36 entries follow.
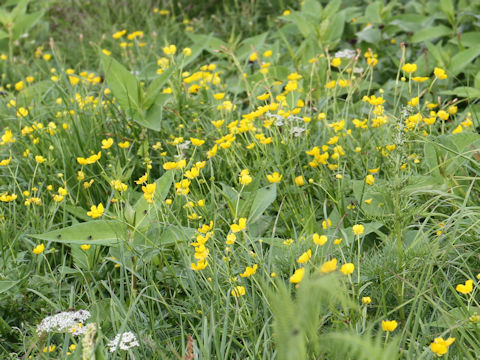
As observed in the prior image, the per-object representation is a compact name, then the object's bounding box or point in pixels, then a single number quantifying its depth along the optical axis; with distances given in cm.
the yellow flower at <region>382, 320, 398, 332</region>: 290
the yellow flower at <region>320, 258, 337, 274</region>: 250
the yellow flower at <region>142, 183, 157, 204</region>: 365
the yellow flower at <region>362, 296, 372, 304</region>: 318
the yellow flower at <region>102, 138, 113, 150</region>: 461
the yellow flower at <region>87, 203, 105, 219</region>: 370
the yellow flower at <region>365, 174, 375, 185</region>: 407
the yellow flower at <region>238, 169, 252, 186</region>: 383
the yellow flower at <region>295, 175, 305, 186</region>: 436
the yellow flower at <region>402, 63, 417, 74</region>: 450
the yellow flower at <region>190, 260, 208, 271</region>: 331
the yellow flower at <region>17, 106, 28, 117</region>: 540
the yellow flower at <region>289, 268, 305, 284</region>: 293
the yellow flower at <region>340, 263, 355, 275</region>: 287
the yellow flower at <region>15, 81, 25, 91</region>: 647
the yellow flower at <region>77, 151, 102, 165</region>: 423
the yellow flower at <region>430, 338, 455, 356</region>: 269
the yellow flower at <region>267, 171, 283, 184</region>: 415
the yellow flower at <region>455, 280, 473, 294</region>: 301
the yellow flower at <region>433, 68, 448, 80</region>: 445
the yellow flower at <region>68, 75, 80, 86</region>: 617
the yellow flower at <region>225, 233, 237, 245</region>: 340
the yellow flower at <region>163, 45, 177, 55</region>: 554
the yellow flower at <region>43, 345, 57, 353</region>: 332
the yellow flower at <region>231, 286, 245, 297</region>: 329
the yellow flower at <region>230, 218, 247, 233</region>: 340
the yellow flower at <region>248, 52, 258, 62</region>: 567
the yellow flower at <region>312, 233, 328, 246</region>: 317
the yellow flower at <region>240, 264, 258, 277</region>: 323
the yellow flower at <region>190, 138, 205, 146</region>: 439
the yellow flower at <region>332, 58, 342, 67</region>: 535
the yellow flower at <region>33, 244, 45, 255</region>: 383
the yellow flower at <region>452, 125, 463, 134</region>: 456
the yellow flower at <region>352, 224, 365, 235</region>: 332
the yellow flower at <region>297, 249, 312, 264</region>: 305
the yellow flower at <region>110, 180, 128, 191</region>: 377
